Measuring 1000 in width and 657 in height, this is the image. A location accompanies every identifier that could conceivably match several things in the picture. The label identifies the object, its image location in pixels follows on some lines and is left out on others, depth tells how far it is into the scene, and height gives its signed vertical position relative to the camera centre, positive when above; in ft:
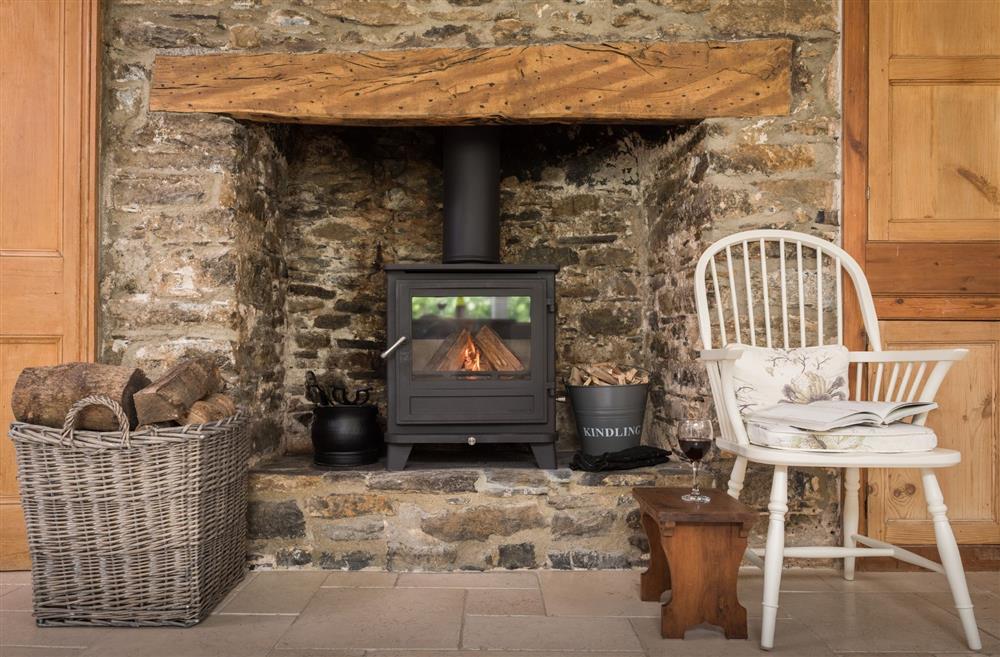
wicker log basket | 6.63 -1.85
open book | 6.51 -0.81
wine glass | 6.68 -1.05
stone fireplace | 8.54 +1.32
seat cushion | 6.45 -1.02
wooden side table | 6.50 -2.20
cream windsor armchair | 6.42 -0.24
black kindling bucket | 9.27 -1.17
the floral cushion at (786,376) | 7.55 -0.53
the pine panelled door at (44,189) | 8.53 +1.61
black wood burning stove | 9.00 -0.39
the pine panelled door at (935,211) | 8.70 +1.41
